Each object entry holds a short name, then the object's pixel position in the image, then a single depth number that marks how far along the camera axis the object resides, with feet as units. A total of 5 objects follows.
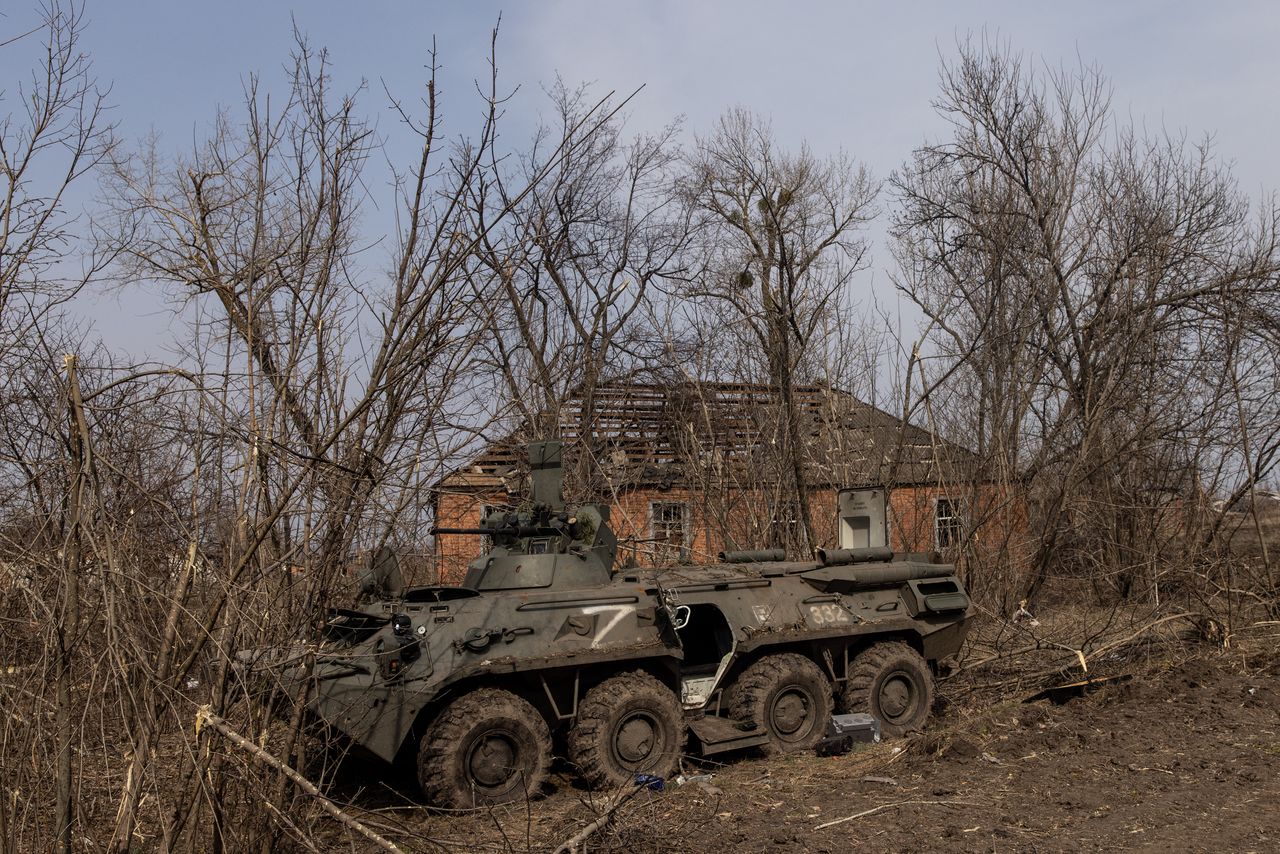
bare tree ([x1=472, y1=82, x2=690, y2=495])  51.83
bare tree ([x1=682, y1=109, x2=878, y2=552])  56.59
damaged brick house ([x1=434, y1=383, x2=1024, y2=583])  54.29
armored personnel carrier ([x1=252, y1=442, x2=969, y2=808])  27.37
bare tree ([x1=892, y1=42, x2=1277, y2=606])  54.44
